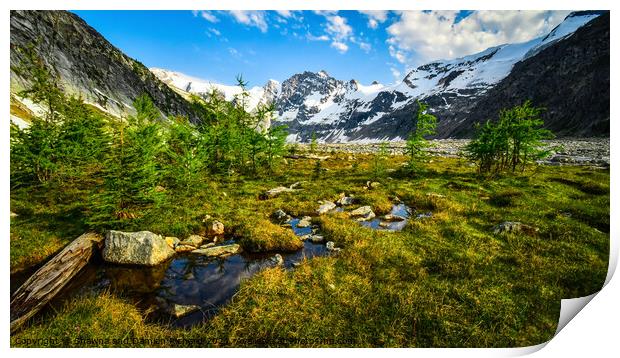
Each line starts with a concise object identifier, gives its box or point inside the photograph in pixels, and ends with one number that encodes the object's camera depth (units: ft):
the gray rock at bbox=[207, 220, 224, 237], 32.68
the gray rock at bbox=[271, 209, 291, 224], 37.40
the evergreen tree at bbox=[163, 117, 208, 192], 48.19
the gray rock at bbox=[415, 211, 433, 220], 37.12
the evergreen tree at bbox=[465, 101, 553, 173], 59.21
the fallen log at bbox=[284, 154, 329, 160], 104.16
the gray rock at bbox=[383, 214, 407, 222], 37.45
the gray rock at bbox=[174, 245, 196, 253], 28.35
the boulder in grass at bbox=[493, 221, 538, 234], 30.25
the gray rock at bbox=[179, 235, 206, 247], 29.60
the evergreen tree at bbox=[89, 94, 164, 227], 29.84
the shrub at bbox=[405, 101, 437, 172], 62.50
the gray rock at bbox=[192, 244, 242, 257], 27.71
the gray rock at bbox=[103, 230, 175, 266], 24.98
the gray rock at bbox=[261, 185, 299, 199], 48.57
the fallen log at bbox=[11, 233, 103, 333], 18.74
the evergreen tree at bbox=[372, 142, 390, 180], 65.05
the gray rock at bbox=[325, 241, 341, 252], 28.34
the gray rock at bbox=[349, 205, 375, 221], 37.64
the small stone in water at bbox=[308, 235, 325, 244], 30.66
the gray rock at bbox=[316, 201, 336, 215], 40.36
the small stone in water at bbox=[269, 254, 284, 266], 25.88
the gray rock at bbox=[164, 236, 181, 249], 28.96
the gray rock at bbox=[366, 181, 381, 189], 54.09
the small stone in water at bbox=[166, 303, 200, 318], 19.35
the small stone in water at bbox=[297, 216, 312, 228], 35.53
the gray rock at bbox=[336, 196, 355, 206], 44.76
